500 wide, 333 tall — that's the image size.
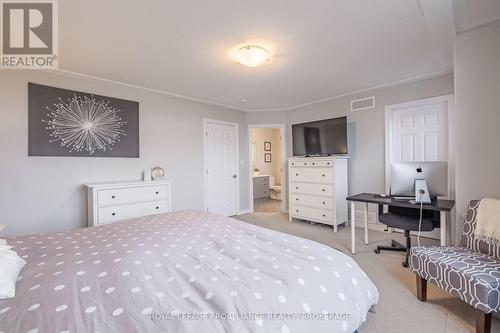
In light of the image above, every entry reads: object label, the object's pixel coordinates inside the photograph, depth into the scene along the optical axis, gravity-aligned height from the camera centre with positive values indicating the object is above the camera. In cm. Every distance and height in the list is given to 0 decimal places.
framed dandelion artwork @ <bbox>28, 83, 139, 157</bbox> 281 +61
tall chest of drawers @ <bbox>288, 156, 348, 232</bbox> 392 -42
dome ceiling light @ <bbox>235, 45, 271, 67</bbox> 238 +119
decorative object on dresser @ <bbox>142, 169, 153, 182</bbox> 362 -13
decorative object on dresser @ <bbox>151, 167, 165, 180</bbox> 376 -9
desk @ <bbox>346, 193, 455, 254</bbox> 233 -42
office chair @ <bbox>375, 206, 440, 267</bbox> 256 -64
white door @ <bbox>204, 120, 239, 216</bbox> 467 +0
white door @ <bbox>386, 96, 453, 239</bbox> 333 +51
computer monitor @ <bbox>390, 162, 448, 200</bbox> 249 -13
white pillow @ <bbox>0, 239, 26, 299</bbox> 90 -44
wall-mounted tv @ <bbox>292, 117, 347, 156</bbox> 405 +55
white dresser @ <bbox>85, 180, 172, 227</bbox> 290 -44
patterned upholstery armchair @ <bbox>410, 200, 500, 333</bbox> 142 -73
